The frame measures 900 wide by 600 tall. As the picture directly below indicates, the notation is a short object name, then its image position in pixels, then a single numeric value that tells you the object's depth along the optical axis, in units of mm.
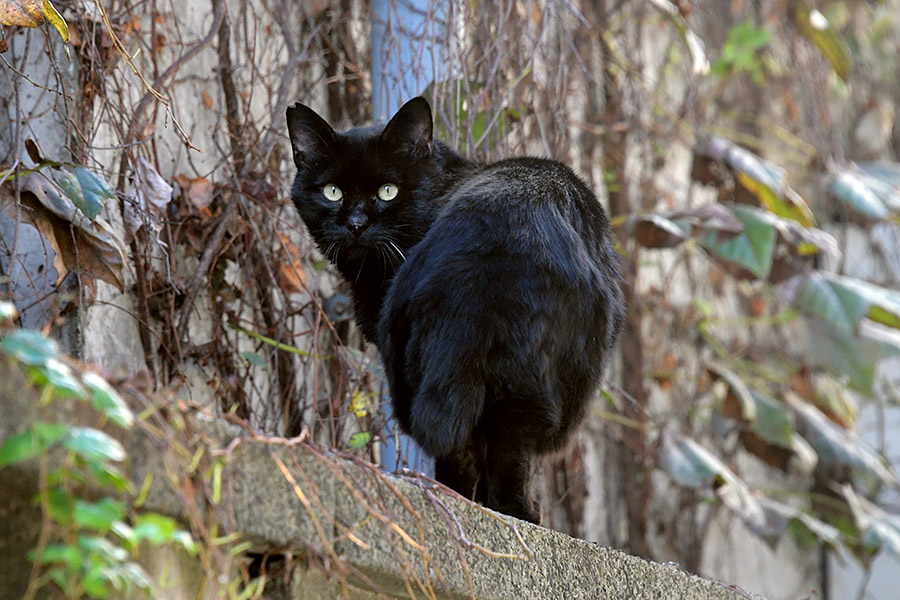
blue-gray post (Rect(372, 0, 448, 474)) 5160
